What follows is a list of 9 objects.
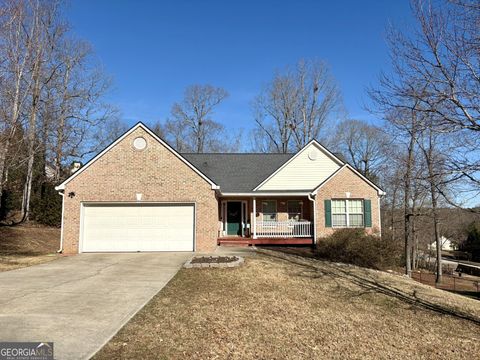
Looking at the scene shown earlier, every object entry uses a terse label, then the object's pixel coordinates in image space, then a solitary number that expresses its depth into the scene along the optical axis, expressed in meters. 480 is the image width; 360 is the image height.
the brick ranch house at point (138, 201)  16.36
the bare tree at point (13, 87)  14.03
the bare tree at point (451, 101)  7.62
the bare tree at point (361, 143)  40.50
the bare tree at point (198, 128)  42.53
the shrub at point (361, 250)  15.50
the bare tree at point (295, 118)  38.81
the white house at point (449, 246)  58.03
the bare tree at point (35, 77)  19.29
